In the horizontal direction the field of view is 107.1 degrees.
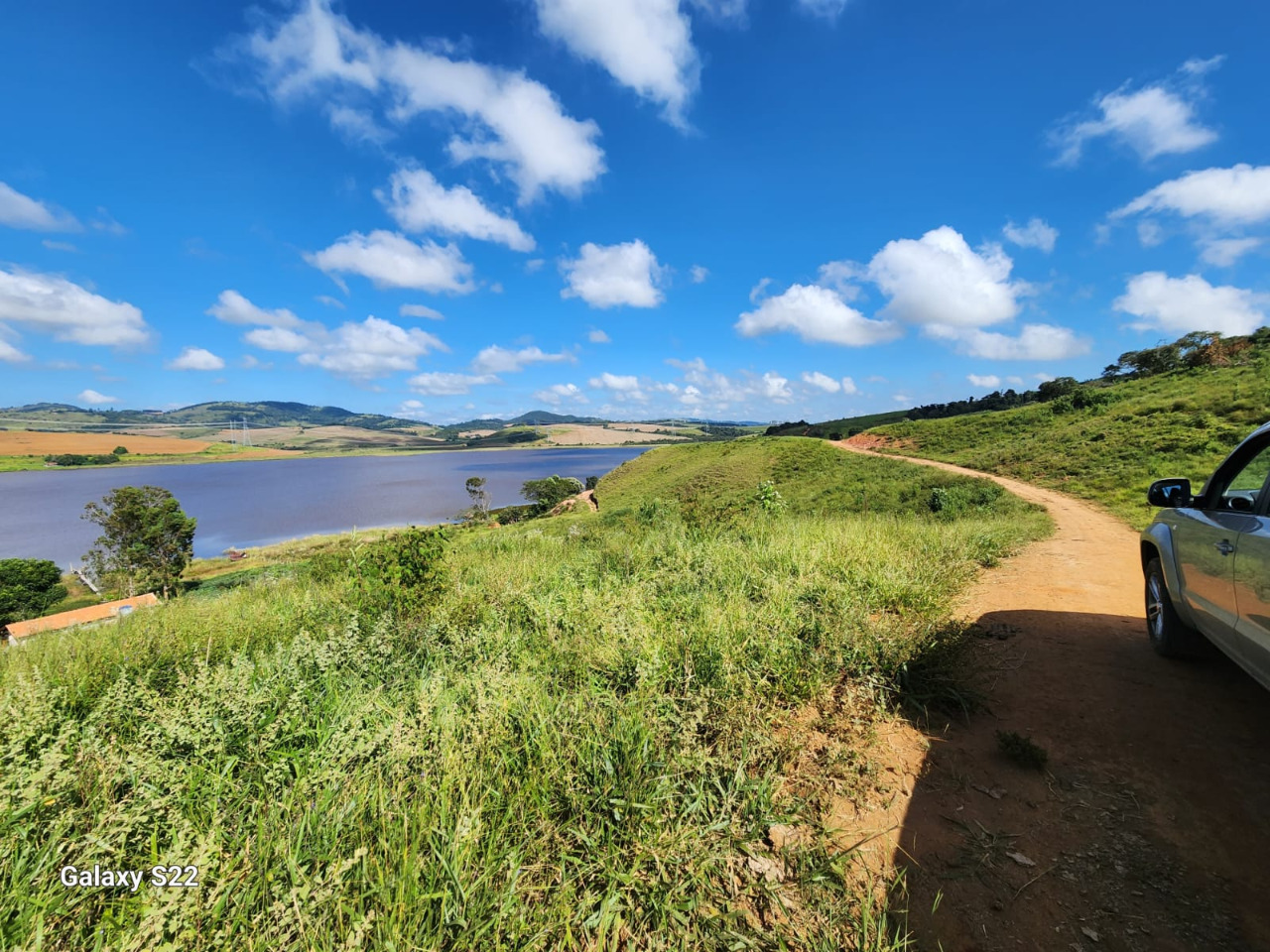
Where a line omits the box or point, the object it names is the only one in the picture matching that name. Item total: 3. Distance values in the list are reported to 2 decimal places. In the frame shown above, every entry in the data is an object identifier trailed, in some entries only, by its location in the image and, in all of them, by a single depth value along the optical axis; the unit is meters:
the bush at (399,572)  6.28
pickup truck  2.90
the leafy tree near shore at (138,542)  38.53
